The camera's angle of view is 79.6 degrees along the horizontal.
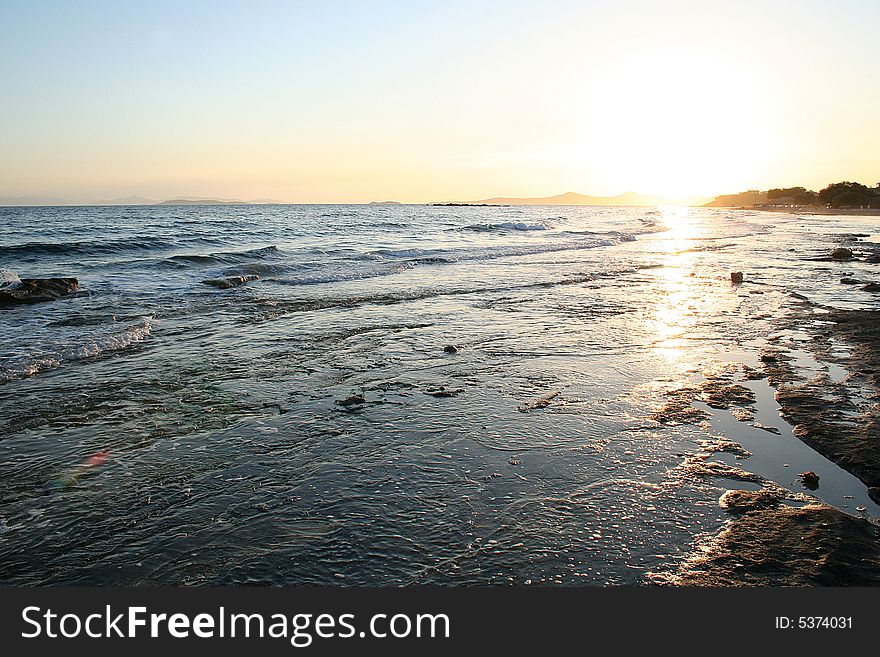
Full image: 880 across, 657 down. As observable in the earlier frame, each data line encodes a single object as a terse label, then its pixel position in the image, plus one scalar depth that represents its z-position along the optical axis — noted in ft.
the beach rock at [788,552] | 11.09
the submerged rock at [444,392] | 22.65
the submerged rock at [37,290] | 44.70
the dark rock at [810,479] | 15.08
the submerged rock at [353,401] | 21.66
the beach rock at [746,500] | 13.78
